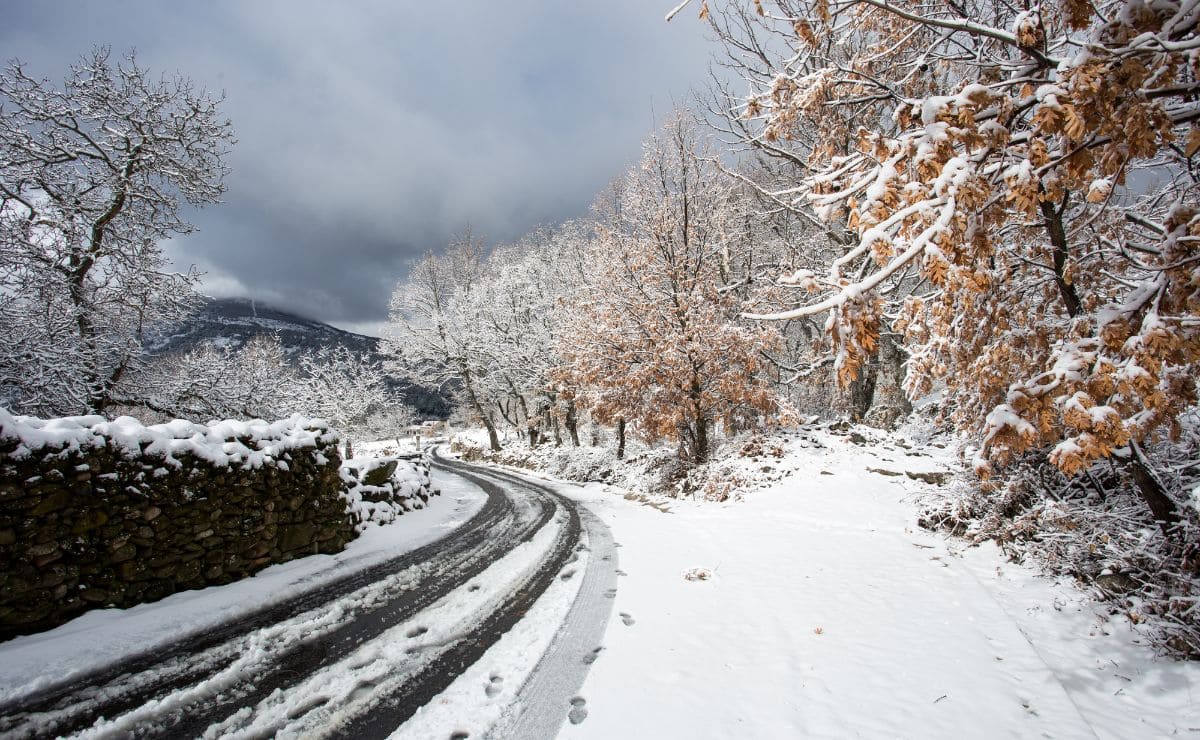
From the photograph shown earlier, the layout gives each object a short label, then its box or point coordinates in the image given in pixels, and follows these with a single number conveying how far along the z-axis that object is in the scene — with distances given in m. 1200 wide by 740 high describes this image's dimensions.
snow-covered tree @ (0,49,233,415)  7.04
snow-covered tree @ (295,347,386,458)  31.03
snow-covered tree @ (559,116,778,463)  11.59
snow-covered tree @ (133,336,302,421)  8.93
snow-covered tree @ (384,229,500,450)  26.64
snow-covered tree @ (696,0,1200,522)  1.99
